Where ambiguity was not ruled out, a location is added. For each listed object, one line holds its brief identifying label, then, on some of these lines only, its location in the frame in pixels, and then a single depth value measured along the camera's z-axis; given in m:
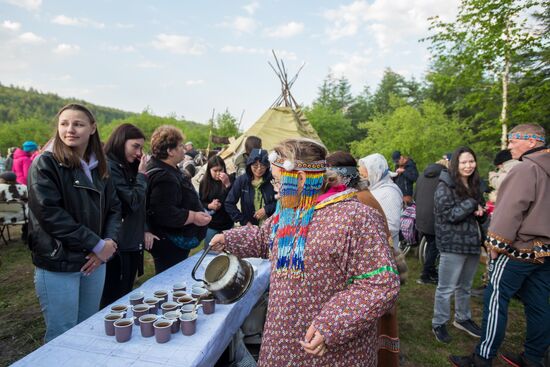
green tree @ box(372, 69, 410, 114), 36.80
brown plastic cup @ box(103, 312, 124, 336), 1.66
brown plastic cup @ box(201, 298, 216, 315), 1.96
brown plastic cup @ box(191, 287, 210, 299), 2.09
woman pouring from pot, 1.33
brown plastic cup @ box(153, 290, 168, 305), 2.05
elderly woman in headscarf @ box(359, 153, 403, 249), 3.29
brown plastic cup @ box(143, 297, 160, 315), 1.89
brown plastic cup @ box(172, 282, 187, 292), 2.22
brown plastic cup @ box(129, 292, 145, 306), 1.98
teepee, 10.22
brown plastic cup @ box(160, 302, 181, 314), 1.90
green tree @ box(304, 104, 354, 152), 29.80
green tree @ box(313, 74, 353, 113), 43.91
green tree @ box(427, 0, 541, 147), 9.14
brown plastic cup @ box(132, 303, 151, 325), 1.80
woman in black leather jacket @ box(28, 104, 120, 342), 1.97
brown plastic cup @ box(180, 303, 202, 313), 1.88
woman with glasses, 4.12
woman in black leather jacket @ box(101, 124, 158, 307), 2.74
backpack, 5.68
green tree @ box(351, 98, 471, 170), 14.52
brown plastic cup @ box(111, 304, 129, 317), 1.85
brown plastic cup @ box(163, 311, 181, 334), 1.72
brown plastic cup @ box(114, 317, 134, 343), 1.61
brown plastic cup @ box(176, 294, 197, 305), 2.02
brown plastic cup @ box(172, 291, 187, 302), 2.11
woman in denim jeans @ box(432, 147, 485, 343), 3.29
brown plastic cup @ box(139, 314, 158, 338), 1.67
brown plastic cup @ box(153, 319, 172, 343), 1.62
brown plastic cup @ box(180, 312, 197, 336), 1.72
